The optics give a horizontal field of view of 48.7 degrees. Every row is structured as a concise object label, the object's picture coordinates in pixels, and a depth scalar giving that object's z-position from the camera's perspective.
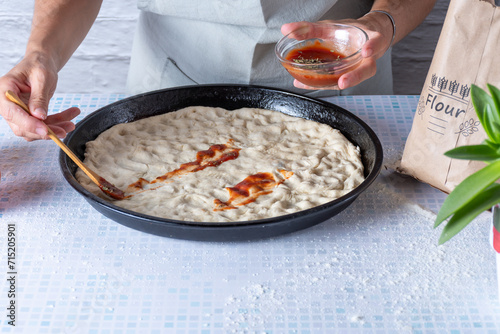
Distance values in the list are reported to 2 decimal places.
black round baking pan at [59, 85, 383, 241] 1.08
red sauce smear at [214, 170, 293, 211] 1.22
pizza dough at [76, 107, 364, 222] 1.22
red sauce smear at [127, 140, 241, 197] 1.30
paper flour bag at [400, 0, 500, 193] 1.10
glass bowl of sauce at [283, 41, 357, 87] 1.25
